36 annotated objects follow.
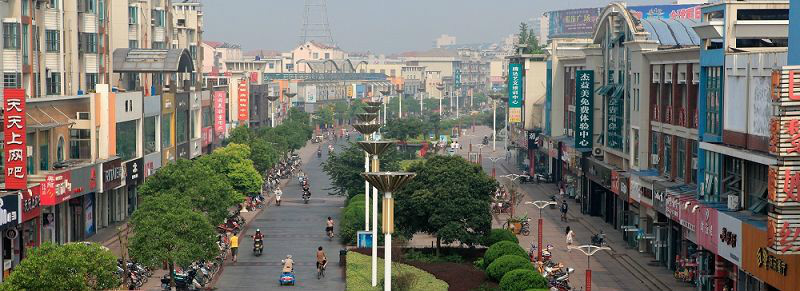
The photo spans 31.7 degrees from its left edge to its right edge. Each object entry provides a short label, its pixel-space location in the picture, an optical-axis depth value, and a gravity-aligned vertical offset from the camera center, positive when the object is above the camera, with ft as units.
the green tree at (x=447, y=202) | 186.19 -17.99
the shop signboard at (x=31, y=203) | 172.76 -17.00
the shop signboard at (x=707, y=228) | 152.25 -17.74
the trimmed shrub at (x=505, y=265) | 160.15 -22.55
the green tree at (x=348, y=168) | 272.72 -19.92
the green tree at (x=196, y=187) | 199.52 -17.44
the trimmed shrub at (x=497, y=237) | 189.88 -23.00
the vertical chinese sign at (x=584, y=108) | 261.65 -7.63
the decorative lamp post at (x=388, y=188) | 116.37 -10.08
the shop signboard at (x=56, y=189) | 185.88 -16.50
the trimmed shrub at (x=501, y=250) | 170.91 -22.35
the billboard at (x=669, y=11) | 363.76 +15.08
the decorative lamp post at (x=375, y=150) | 150.82 -8.98
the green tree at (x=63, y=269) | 125.59 -18.29
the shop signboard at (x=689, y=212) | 162.50 -17.00
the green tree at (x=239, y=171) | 265.54 -19.81
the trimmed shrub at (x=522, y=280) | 146.82 -22.43
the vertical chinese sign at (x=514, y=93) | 385.09 -7.23
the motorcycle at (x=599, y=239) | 209.83 -25.87
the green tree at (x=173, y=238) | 158.40 -19.49
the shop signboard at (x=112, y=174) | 223.51 -17.39
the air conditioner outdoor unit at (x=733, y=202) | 147.74 -14.22
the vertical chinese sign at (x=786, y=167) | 117.19 -8.34
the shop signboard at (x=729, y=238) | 141.90 -17.60
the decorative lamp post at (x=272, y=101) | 498.69 -12.31
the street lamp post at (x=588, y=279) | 154.92 -23.39
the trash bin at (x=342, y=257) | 193.26 -26.17
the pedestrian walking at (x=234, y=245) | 196.75 -24.93
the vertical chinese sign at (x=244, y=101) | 437.58 -10.67
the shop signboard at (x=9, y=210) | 162.79 -16.81
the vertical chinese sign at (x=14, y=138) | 168.14 -8.50
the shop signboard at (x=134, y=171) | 243.60 -18.47
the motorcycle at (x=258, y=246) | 204.45 -26.09
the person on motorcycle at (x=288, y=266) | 174.29 -24.63
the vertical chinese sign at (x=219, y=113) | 365.40 -12.10
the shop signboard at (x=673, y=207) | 173.17 -17.52
